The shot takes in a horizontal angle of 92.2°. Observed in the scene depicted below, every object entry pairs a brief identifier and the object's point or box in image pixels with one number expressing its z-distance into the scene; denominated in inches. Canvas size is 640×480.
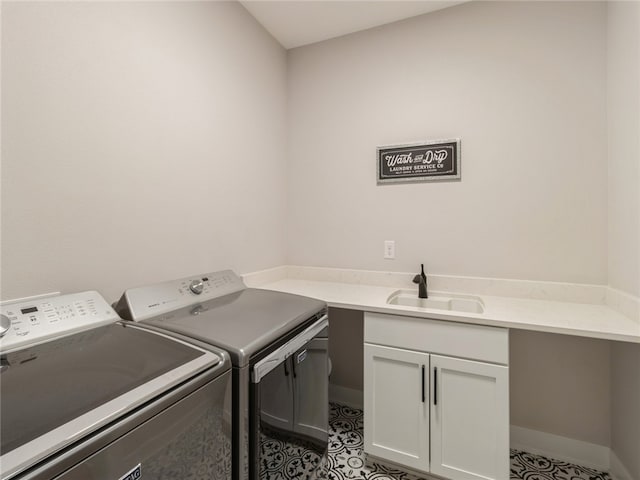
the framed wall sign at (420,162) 77.2
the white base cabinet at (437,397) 55.2
